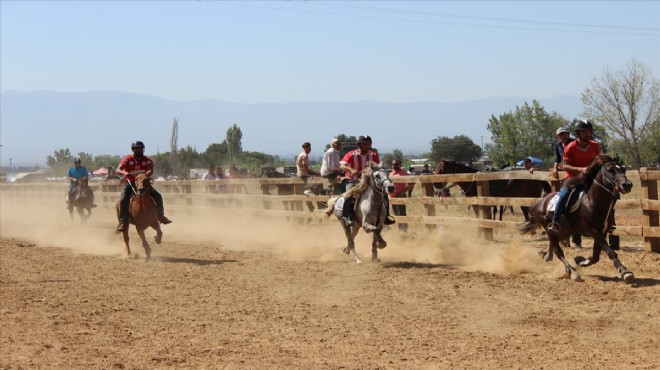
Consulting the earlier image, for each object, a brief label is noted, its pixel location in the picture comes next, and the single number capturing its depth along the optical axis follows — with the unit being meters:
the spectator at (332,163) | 17.25
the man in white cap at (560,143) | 13.84
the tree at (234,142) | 92.54
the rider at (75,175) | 28.47
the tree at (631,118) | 61.59
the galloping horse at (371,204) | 14.16
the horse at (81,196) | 28.17
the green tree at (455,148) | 95.69
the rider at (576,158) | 11.78
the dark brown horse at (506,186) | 19.58
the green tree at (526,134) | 85.94
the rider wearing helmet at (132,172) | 16.72
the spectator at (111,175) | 37.31
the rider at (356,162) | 14.83
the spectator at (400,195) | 19.61
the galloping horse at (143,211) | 16.62
